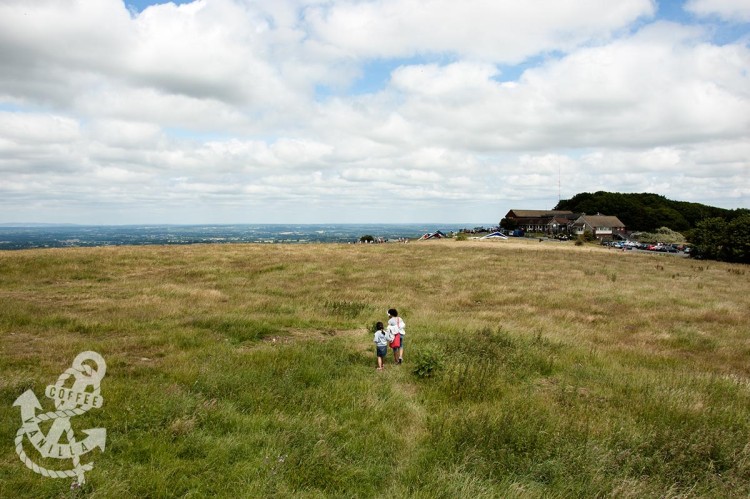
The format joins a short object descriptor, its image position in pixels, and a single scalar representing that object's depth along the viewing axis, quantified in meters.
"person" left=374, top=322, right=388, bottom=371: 10.23
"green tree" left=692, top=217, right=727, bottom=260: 53.56
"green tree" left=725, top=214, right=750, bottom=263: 49.56
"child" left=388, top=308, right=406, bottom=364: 10.66
